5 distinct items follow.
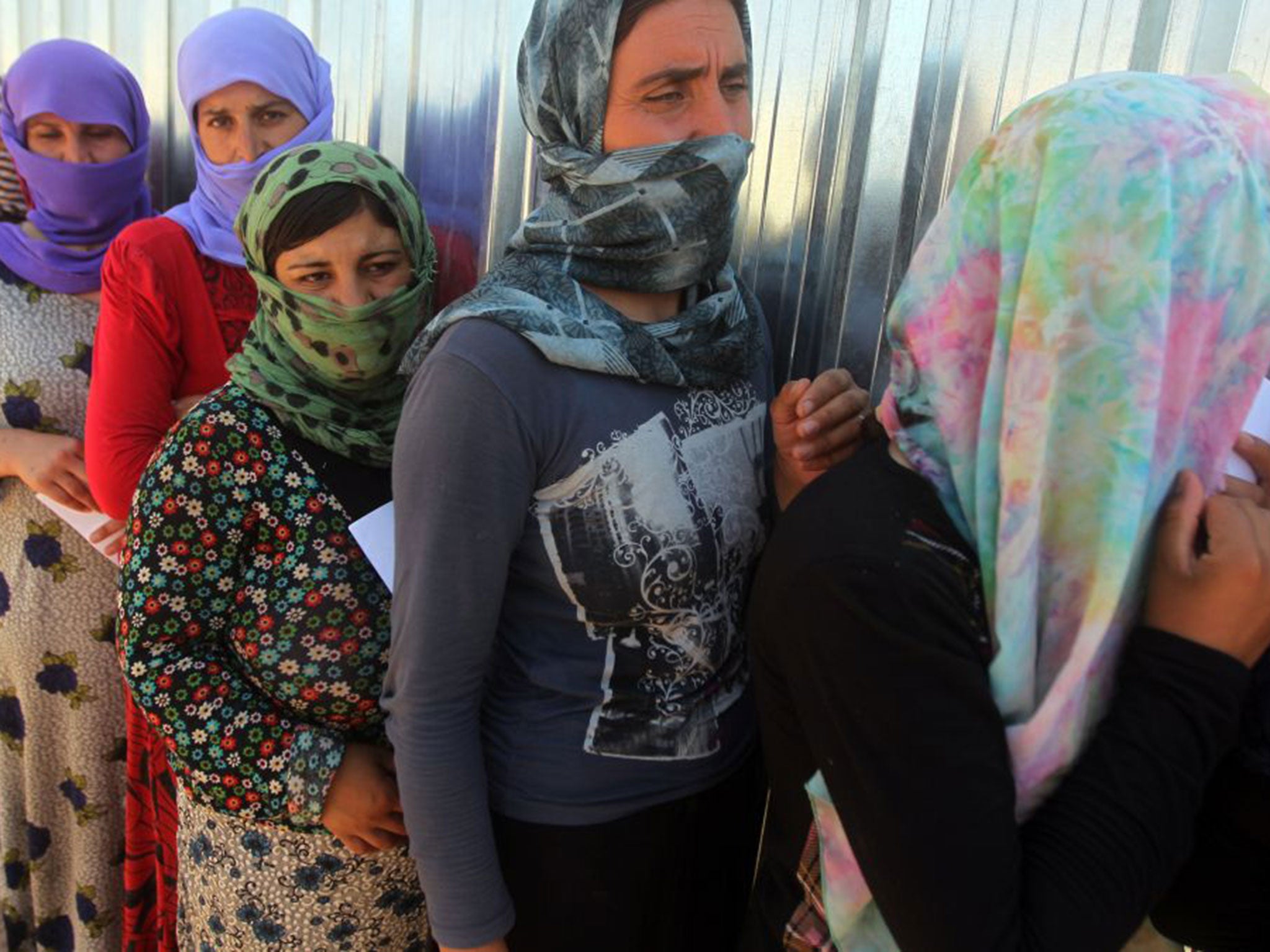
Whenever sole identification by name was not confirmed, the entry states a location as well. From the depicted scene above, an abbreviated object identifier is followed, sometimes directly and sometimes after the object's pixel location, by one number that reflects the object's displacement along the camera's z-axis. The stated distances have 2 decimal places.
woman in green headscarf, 1.28
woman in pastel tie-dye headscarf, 0.71
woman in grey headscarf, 1.02
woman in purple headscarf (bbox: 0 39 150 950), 1.95
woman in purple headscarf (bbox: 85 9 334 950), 1.68
